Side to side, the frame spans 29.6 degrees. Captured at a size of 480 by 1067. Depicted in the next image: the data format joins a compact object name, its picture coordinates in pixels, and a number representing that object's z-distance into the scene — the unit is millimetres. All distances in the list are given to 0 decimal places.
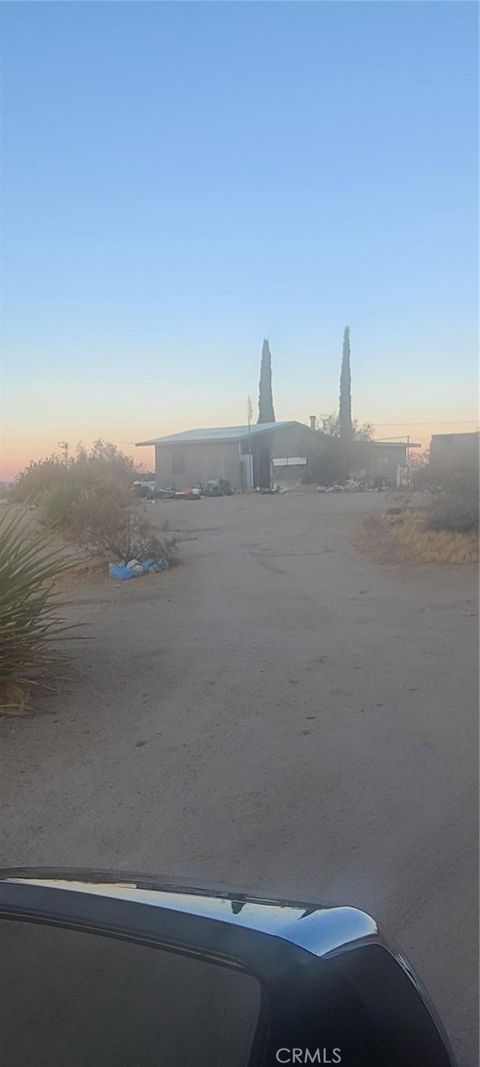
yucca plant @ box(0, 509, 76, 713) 6852
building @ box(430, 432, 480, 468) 17078
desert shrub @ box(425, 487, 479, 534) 16234
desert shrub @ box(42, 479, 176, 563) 16391
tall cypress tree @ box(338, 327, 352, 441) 58500
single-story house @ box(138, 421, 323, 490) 47906
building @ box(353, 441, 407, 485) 45891
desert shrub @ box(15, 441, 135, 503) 20766
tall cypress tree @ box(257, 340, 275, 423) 62750
